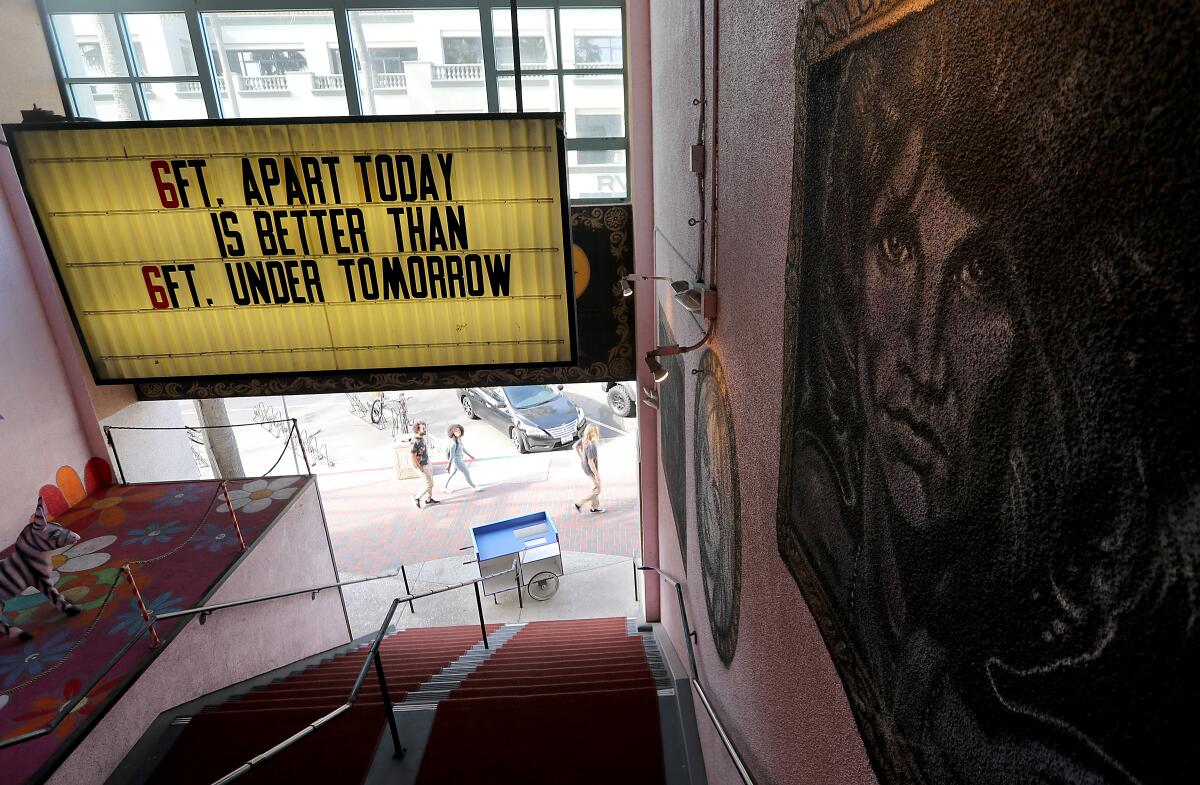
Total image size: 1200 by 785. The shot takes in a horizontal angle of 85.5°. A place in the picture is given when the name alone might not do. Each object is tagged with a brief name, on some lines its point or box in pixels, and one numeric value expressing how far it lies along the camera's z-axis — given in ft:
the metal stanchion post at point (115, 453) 21.08
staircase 12.05
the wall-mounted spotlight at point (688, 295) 8.93
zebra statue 14.60
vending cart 25.17
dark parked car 38.17
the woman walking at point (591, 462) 29.84
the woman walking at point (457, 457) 33.00
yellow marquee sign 15.72
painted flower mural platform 12.81
